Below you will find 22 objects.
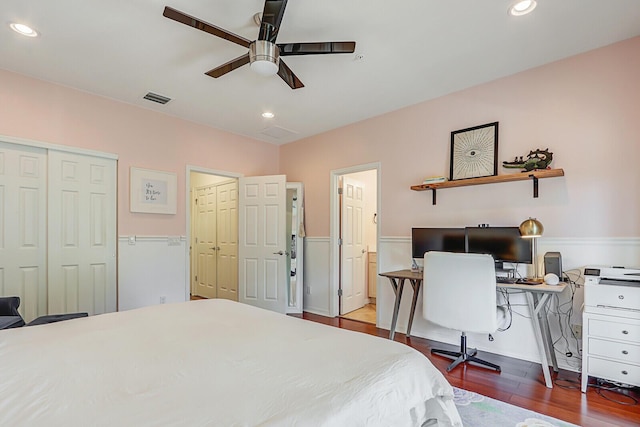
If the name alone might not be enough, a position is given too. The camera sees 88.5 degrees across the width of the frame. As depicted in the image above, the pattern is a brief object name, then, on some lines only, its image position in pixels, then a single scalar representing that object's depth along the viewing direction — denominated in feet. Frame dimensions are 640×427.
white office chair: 8.26
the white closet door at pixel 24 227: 9.68
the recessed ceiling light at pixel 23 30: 7.52
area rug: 6.38
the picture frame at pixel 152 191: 12.14
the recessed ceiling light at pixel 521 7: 6.79
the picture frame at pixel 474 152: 10.28
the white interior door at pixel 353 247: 15.20
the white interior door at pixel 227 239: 17.01
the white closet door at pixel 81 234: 10.50
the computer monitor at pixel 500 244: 9.25
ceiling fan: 6.19
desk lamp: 8.61
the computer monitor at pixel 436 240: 10.61
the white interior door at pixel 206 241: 18.39
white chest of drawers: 7.06
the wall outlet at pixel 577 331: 8.63
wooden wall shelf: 8.92
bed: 2.97
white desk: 7.90
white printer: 7.11
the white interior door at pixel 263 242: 14.96
